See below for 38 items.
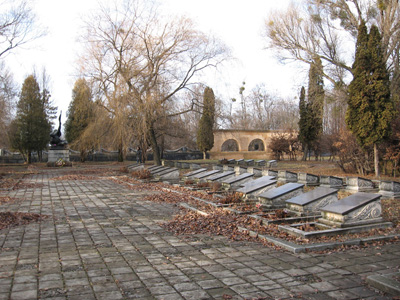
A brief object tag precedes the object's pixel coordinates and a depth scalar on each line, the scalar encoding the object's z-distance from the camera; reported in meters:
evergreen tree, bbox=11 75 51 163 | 34.47
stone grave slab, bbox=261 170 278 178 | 14.46
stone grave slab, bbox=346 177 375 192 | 10.98
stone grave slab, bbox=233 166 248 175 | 15.35
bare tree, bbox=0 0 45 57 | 17.92
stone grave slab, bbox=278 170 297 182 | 13.42
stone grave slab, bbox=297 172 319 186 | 12.65
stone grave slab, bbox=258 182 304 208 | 7.80
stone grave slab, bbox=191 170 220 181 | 13.35
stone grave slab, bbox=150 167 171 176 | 16.66
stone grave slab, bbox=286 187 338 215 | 6.89
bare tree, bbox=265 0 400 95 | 16.23
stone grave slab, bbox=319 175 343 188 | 11.88
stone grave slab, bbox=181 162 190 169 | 23.27
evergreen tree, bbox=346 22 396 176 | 14.27
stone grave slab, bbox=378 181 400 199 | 9.70
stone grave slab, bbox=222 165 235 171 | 17.00
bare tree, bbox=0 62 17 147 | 25.91
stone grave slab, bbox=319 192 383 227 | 5.82
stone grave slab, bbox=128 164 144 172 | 20.35
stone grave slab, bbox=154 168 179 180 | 16.00
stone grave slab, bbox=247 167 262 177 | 15.07
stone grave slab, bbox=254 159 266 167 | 26.91
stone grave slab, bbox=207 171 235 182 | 12.43
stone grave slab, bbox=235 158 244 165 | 28.58
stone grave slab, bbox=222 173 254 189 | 11.10
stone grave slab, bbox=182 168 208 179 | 14.52
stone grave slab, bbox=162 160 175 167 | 25.38
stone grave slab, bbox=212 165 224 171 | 19.45
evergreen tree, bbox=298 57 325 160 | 30.22
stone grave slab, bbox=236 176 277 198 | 8.84
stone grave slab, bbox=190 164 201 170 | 21.83
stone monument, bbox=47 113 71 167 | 30.36
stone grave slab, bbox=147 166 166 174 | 16.97
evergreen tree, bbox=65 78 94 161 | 20.06
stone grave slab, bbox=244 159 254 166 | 28.04
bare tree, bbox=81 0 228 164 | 18.83
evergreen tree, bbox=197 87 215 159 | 36.96
